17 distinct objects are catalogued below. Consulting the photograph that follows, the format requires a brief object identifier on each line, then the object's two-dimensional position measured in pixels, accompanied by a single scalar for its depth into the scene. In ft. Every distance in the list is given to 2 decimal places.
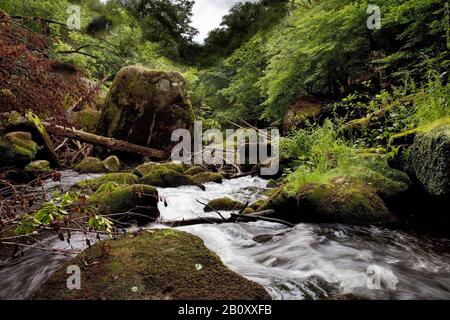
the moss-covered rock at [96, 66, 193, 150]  36.70
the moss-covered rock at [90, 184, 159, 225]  14.75
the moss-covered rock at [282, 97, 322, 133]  38.42
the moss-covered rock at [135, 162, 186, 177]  27.30
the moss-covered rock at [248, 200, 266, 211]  17.59
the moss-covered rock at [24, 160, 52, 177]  23.80
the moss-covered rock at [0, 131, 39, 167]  23.75
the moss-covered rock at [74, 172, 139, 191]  20.08
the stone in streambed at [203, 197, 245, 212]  18.40
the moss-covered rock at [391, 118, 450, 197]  11.64
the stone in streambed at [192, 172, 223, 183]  28.66
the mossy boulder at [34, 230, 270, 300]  6.87
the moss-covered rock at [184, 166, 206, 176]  30.91
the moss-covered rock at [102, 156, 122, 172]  31.79
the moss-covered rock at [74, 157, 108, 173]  29.91
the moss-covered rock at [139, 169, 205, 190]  25.23
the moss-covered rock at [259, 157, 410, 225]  14.65
